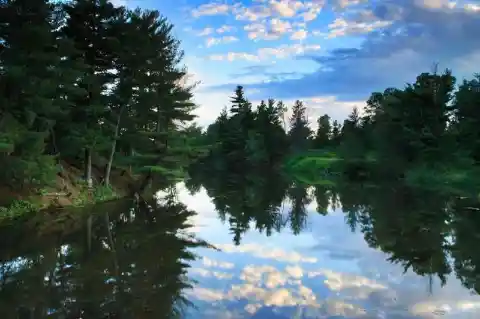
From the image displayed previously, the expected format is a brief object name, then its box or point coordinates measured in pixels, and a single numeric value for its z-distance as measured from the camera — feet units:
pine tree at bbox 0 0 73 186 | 63.87
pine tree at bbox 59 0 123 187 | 83.66
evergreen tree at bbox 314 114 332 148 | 277.44
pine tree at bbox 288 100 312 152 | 262.88
